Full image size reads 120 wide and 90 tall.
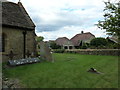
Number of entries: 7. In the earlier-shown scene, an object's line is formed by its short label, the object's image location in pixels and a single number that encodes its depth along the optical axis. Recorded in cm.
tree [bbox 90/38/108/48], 2342
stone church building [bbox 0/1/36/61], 943
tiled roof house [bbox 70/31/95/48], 3520
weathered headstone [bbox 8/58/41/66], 775
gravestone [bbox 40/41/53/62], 934
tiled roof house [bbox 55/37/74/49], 3699
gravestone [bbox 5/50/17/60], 893
